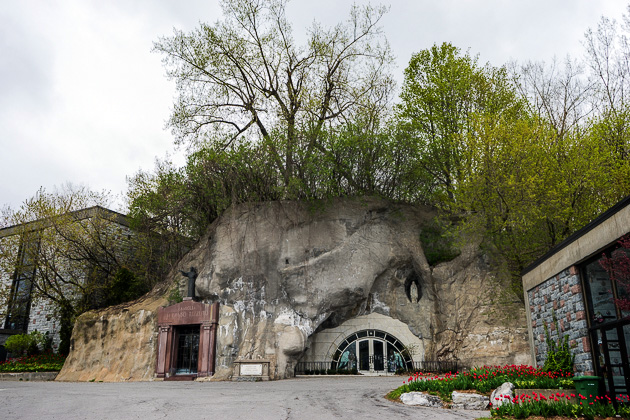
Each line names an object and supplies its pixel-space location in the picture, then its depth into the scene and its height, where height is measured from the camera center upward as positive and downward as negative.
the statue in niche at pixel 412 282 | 22.48 +2.79
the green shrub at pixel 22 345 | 27.66 +0.08
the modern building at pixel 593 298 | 8.98 +0.94
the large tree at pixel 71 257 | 26.97 +5.09
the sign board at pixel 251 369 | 18.78 -0.93
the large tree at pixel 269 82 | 25.28 +13.72
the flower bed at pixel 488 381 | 10.02 -0.83
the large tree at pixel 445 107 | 22.95 +11.67
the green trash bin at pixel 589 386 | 9.05 -0.81
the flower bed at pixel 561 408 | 8.28 -1.13
